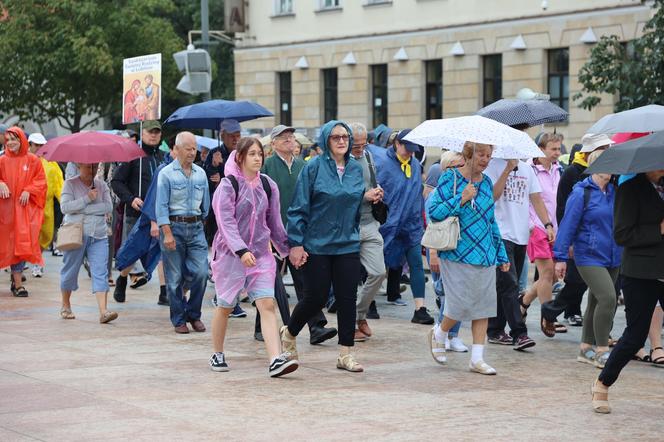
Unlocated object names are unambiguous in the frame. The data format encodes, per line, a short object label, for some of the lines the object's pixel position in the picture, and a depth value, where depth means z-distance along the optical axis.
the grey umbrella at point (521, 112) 12.36
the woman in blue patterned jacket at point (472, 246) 10.55
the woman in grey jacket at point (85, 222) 13.77
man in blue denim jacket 12.81
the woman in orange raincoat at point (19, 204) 16.39
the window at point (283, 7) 46.53
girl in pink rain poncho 10.38
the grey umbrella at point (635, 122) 11.63
